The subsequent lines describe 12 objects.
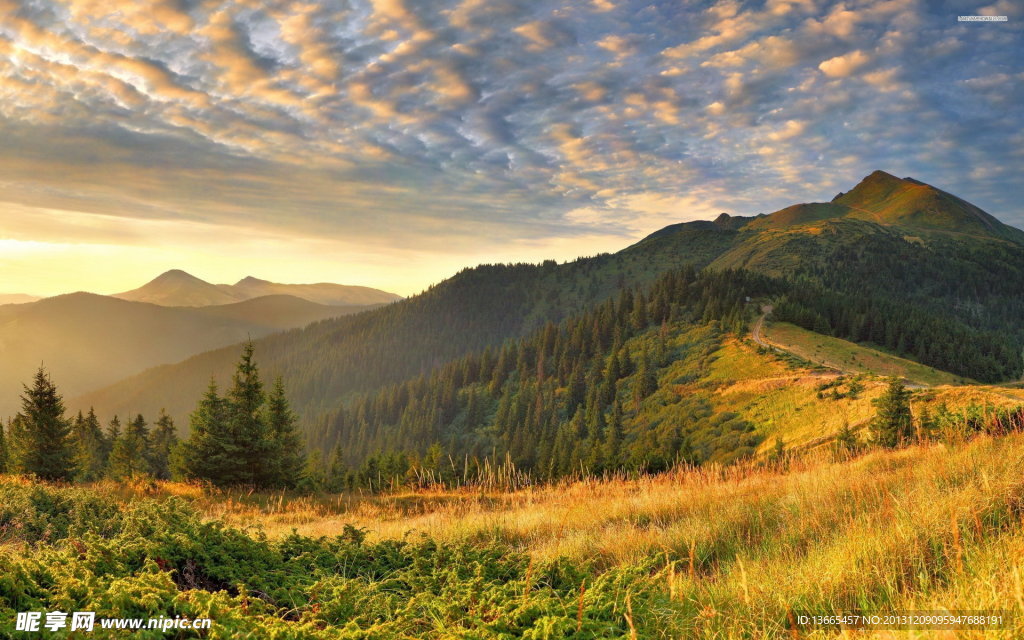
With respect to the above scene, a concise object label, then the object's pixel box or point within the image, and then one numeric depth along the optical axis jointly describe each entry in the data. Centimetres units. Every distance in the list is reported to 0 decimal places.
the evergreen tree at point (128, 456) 5216
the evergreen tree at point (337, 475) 5231
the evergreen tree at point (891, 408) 2888
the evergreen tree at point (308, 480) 3153
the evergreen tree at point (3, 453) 3783
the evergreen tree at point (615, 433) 7156
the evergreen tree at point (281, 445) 2507
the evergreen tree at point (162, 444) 6794
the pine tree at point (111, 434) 7362
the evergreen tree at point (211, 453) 2344
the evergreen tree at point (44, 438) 2986
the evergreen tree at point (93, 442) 6100
